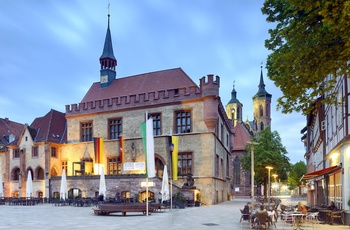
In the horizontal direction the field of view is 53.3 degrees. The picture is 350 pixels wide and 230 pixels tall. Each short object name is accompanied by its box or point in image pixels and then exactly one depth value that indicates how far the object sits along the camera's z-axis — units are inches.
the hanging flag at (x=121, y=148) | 1504.7
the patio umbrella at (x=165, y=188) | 1099.9
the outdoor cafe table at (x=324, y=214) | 678.3
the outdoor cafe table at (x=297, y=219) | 606.3
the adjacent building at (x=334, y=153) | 659.4
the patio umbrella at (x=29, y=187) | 1413.9
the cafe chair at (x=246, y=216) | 673.8
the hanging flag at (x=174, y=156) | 1278.4
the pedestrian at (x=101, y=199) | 1097.1
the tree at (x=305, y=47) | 361.7
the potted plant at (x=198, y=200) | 1255.4
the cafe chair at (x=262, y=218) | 575.8
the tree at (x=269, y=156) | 1752.0
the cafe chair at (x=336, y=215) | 654.8
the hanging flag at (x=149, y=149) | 861.8
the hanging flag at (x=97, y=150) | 1546.5
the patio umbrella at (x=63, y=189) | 1305.4
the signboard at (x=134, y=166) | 1360.7
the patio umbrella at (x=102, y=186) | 1161.5
